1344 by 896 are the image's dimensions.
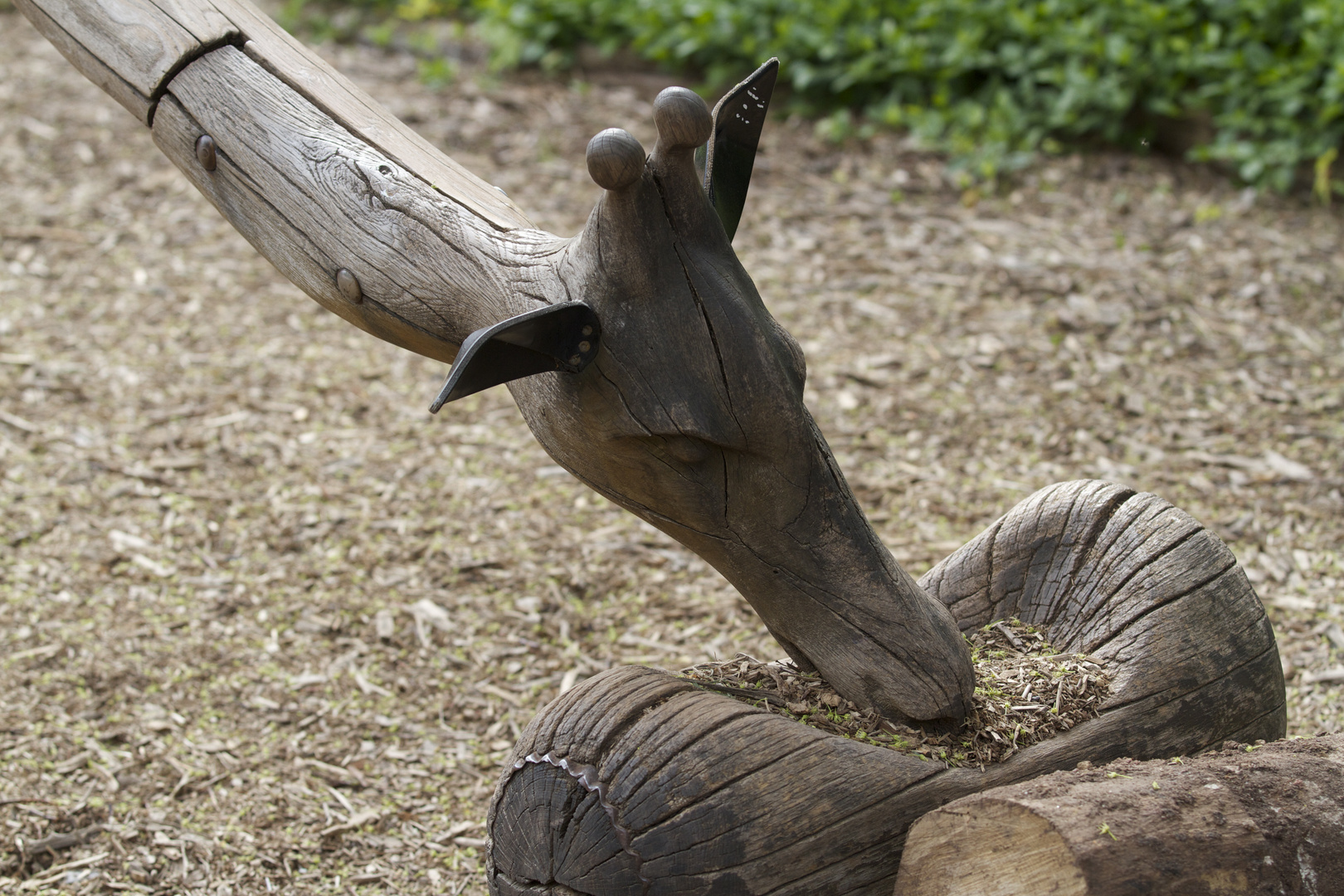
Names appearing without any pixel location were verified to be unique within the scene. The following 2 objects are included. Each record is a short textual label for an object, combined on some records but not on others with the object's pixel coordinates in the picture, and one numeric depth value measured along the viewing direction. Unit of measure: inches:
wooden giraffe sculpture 202.6
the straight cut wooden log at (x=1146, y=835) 199.7
